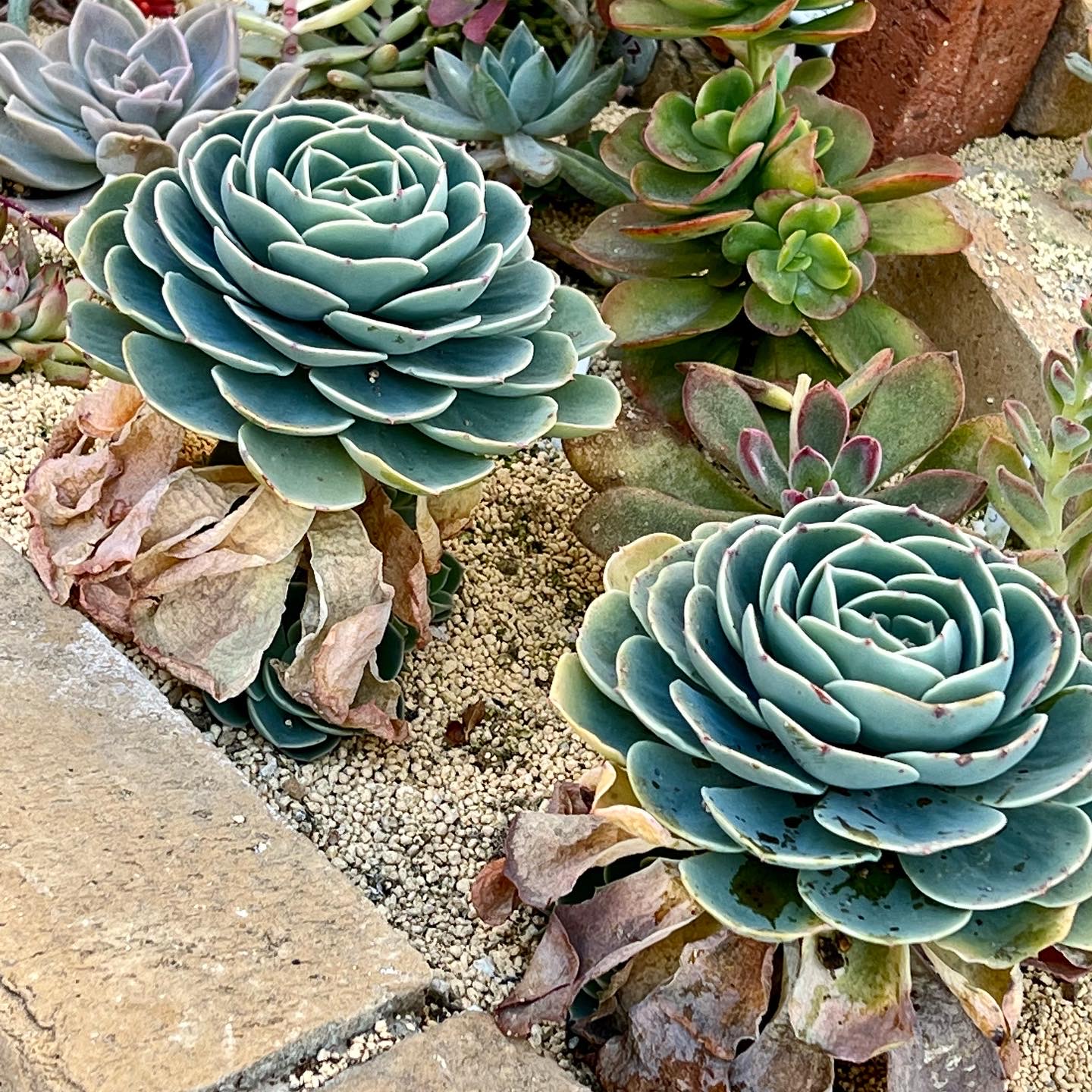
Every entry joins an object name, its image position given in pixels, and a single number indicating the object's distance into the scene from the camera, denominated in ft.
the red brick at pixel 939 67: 3.54
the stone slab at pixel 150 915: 2.69
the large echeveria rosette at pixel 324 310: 2.85
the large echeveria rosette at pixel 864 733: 2.64
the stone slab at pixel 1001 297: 3.45
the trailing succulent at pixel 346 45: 3.69
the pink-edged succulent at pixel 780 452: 3.00
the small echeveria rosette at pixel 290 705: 2.97
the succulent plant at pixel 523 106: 3.56
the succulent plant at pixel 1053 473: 2.92
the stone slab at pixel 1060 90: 3.61
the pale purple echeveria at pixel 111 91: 3.35
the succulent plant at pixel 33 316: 3.27
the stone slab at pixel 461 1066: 2.71
